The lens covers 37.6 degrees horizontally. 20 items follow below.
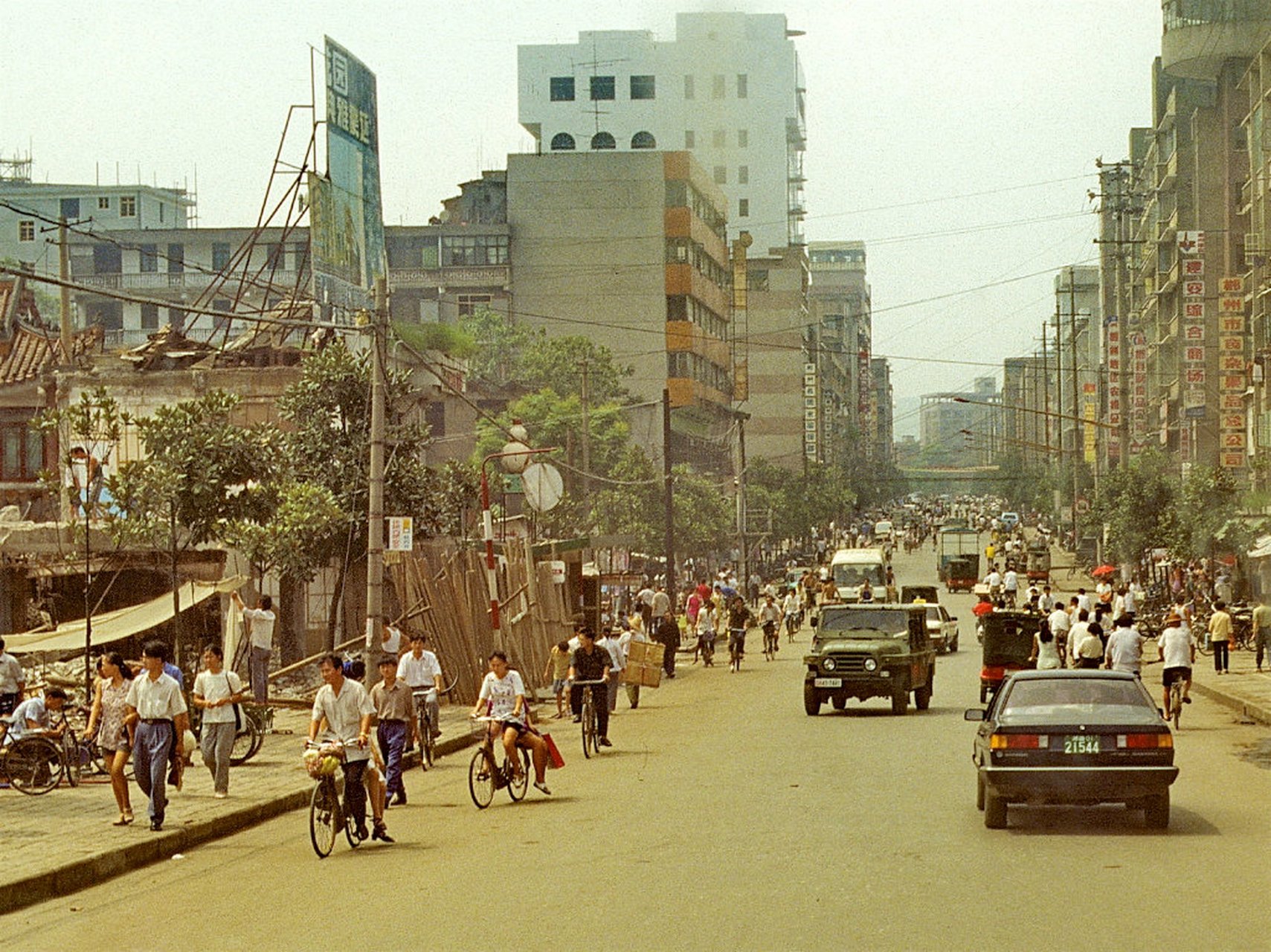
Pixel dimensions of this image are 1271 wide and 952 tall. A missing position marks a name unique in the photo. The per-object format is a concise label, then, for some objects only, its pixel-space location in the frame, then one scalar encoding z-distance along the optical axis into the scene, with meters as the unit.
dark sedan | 16.27
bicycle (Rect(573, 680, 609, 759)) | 26.58
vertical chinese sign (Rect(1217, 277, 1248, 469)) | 64.25
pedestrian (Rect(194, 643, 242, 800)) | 20.28
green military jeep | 31.70
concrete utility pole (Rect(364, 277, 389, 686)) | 27.64
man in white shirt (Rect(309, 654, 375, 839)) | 16.73
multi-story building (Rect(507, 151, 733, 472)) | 110.06
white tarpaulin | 31.81
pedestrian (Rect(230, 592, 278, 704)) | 31.33
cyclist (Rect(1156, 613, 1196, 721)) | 28.92
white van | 74.56
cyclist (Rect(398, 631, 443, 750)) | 25.59
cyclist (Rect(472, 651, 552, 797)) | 20.17
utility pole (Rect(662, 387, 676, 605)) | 56.27
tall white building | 159.75
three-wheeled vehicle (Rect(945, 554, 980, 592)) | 95.25
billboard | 62.44
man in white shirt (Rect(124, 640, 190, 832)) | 17.81
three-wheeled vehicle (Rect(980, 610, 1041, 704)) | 35.34
